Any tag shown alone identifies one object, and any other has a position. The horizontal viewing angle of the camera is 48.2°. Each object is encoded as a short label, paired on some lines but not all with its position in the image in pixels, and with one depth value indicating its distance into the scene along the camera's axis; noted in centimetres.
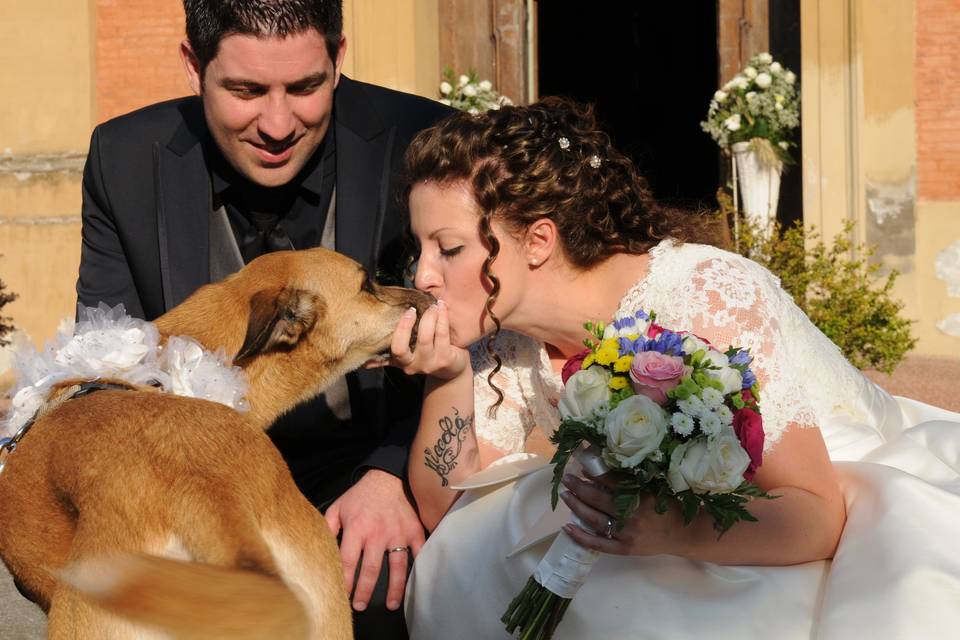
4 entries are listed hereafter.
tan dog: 209
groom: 373
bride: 290
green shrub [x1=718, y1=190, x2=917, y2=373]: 770
